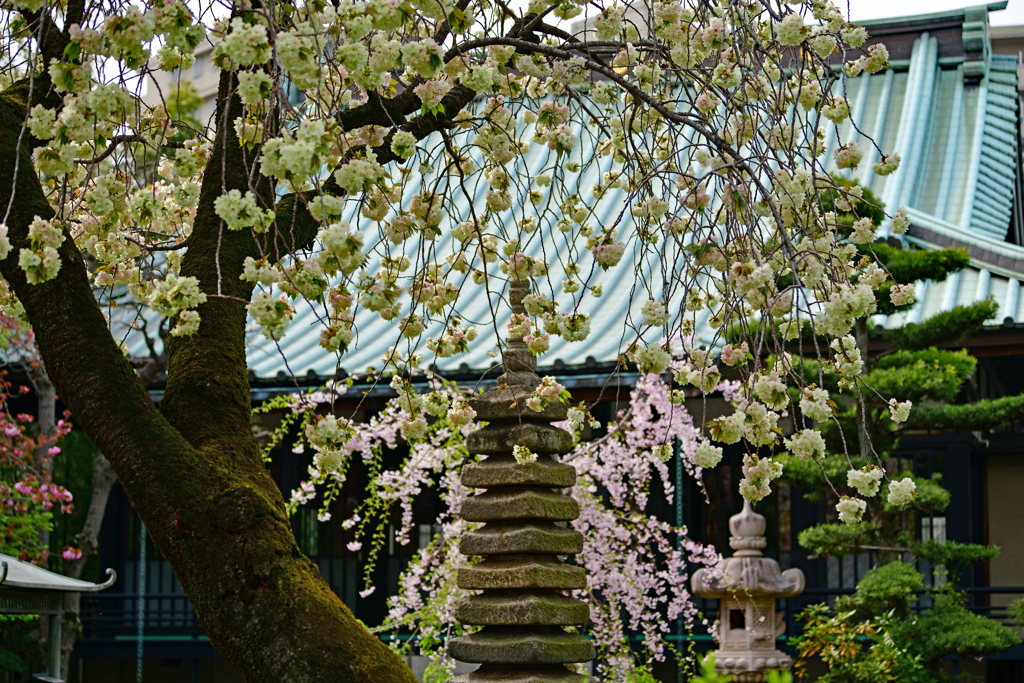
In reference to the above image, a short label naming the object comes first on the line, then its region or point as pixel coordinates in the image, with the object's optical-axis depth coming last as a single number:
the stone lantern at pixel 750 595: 7.73
